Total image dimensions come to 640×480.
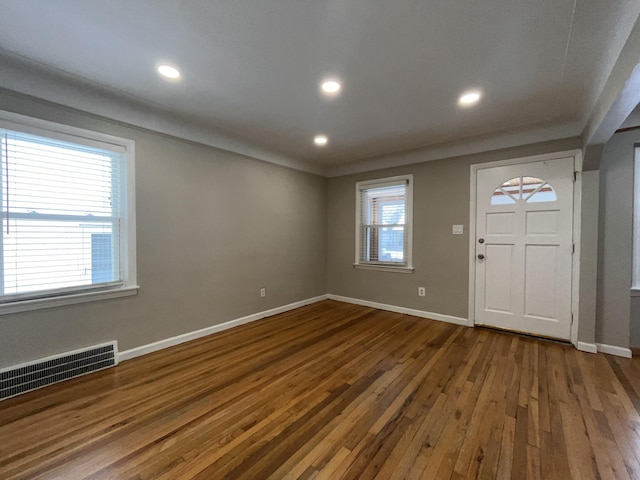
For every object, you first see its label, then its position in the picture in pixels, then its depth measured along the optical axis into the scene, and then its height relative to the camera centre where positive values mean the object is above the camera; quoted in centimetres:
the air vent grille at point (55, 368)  205 -111
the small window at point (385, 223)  423 +23
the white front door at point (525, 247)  310 -11
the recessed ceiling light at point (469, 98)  236 +126
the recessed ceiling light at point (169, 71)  204 +126
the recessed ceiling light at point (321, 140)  348 +127
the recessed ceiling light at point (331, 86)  221 +125
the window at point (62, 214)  210 +17
